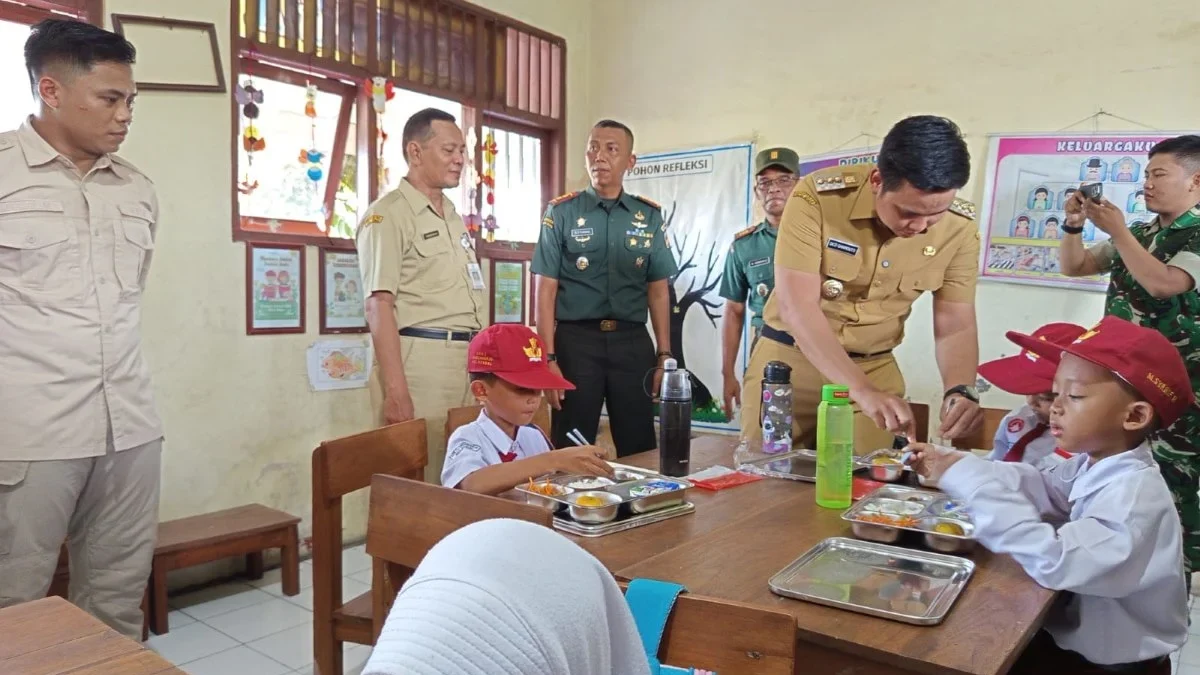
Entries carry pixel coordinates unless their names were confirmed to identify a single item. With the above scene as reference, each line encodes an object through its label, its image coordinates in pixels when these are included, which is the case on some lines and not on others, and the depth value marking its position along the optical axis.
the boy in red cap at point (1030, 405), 1.53
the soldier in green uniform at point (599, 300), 2.90
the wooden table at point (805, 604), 0.85
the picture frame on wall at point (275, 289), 2.87
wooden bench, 2.42
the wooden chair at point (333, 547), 1.48
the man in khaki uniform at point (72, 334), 1.80
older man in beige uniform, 2.53
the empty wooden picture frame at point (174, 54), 2.54
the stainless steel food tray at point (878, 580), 0.95
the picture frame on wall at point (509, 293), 3.79
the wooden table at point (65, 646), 0.78
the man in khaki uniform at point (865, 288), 1.80
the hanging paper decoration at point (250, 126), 2.84
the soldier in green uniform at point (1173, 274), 2.33
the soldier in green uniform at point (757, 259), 3.17
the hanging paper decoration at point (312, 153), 3.11
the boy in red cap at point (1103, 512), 1.07
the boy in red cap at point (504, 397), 1.57
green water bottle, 1.43
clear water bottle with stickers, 1.88
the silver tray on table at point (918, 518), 1.17
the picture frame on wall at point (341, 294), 3.07
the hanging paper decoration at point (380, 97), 3.20
